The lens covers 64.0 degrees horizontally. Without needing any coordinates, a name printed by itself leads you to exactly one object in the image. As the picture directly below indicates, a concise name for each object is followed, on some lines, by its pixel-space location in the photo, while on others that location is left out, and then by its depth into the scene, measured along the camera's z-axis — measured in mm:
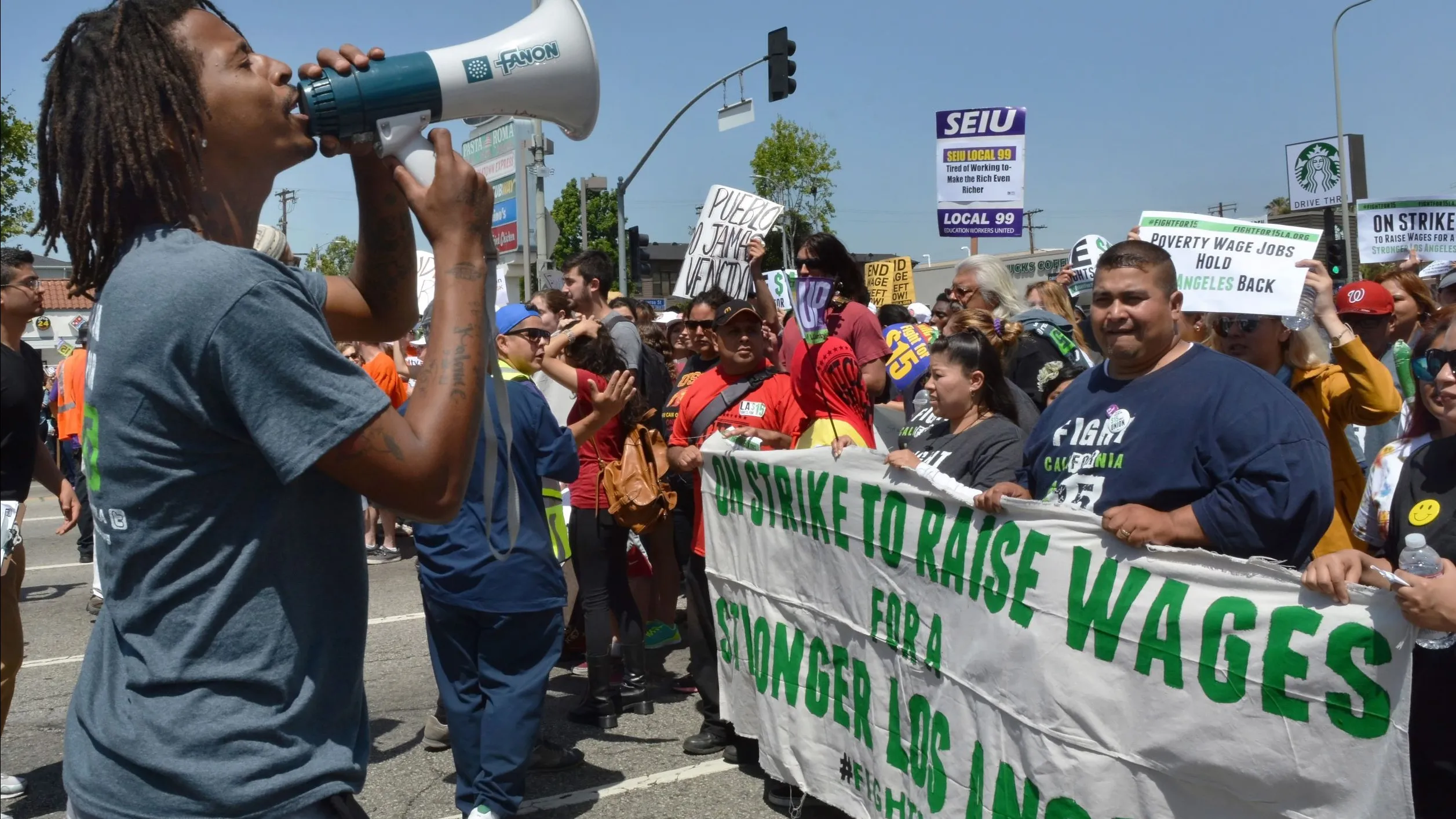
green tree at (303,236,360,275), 61531
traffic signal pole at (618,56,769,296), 19469
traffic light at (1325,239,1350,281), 13836
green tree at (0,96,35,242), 24281
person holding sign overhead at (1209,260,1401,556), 3750
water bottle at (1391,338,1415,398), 4783
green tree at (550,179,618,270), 50344
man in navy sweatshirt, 2781
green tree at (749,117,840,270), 39656
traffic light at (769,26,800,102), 17375
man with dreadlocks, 1426
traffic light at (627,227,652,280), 18891
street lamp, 20484
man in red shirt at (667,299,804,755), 4988
